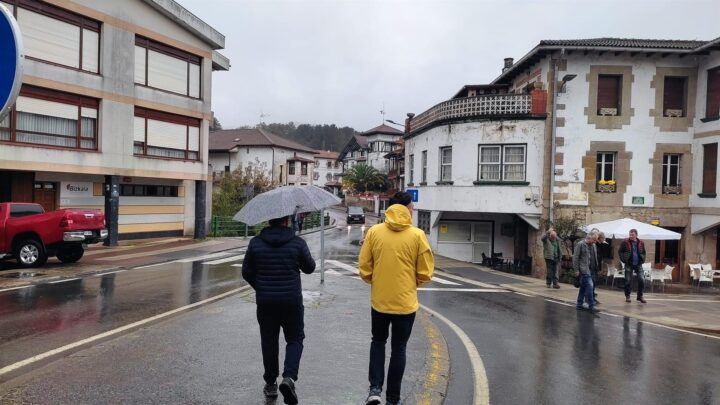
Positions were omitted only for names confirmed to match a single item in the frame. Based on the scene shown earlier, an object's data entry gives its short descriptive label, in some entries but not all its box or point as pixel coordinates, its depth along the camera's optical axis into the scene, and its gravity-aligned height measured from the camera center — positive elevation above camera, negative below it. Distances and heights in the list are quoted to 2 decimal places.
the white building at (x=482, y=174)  21.11 +1.01
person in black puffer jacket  4.73 -0.85
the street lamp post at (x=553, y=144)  20.55 +2.18
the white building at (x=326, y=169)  100.12 +4.88
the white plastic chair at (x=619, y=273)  18.29 -2.52
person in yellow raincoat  4.66 -0.77
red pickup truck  14.65 -1.25
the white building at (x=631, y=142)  20.67 +2.36
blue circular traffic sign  3.45 +0.82
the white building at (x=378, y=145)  81.44 +7.91
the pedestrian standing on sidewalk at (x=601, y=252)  20.69 -1.97
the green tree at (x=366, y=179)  77.56 +2.37
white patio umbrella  16.45 -0.87
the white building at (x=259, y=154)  65.88 +4.89
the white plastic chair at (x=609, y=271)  19.34 -2.54
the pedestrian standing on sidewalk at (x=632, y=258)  13.16 -1.37
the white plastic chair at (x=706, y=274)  19.50 -2.54
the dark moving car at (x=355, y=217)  54.29 -2.22
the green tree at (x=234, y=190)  35.62 +0.12
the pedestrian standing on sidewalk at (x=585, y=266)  11.65 -1.47
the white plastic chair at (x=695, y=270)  19.88 -2.48
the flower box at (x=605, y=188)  20.78 +0.54
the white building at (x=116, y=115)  19.59 +3.10
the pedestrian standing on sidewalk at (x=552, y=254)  14.83 -1.50
